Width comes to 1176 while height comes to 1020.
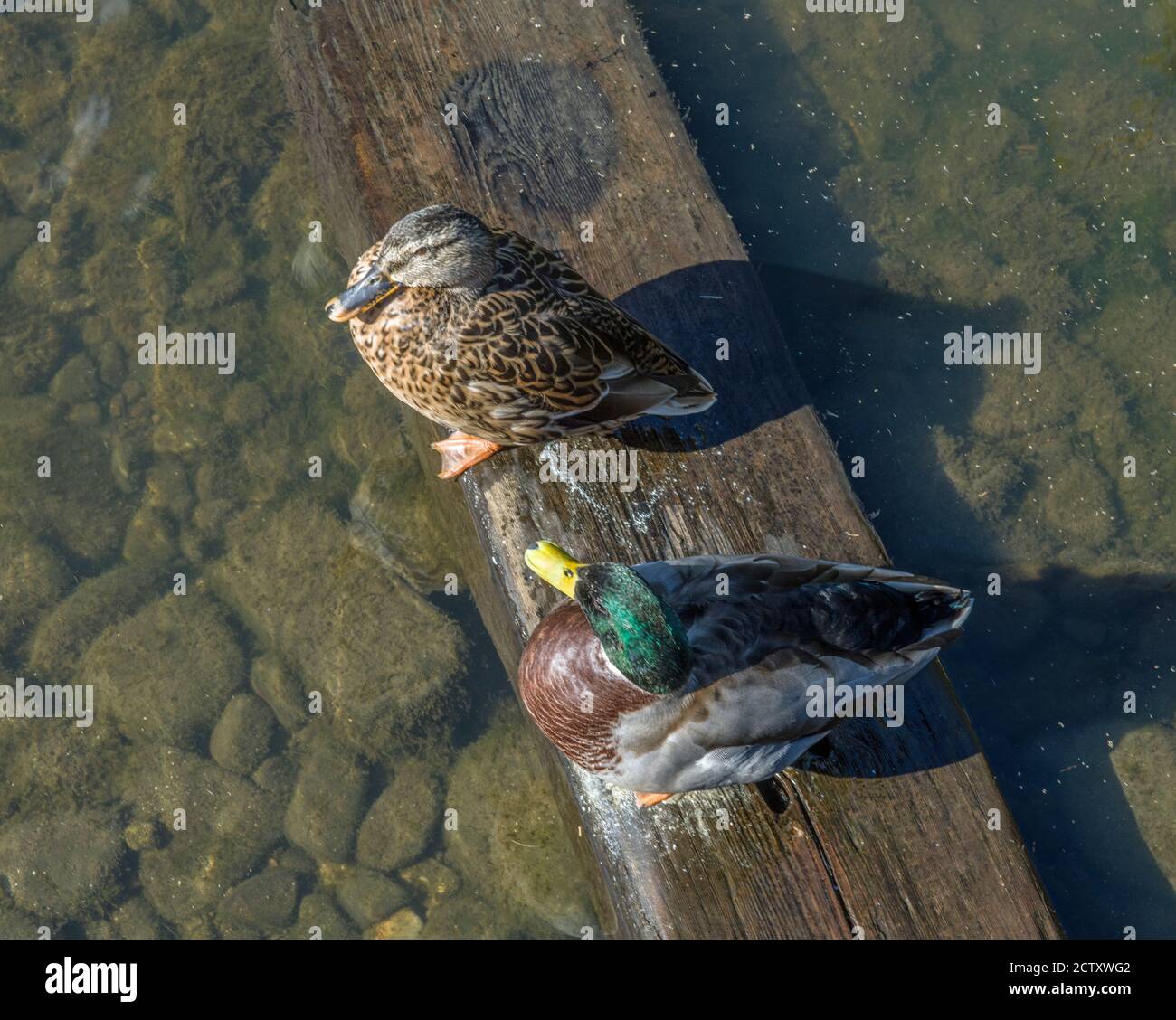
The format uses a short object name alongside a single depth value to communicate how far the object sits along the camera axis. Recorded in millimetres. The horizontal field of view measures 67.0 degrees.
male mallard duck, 2623
